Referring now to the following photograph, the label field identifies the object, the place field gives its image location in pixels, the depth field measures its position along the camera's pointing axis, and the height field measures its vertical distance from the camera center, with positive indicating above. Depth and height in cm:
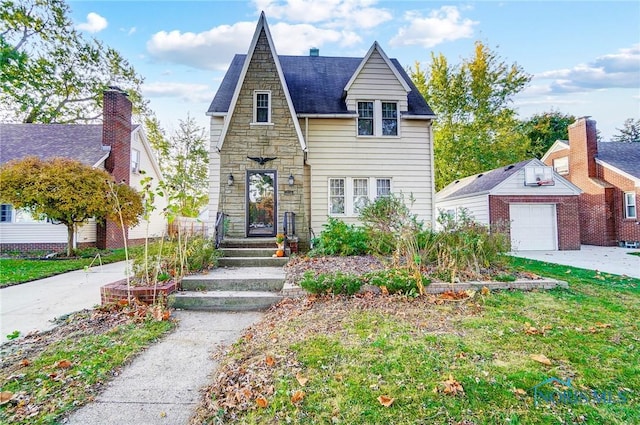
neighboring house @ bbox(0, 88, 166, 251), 1325 +362
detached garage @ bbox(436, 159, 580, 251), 1416 +68
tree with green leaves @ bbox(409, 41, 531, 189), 2259 +870
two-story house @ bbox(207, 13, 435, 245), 955 +275
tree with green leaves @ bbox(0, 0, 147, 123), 1834 +1103
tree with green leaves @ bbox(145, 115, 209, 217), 2489 +648
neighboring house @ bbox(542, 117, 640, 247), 1510 +192
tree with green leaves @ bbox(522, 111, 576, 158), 2678 +848
